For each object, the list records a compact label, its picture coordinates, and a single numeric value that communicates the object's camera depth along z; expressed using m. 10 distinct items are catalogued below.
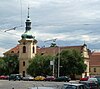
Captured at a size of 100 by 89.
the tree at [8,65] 56.38
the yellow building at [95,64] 63.09
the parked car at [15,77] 43.93
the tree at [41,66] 48.94
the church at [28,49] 56.51
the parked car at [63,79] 39.85
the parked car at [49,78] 41.77
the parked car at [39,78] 43.41
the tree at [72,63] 47.04
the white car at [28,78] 44.47
